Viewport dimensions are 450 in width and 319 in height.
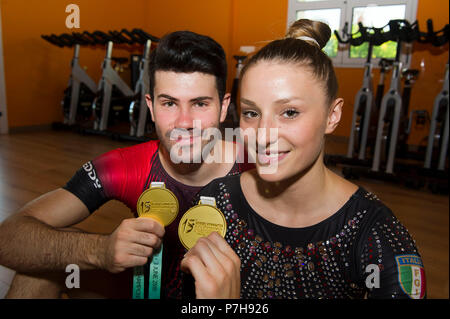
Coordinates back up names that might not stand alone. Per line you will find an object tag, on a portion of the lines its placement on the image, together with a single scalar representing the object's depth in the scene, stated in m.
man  0.54
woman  0.43
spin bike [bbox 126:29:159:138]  2.16
